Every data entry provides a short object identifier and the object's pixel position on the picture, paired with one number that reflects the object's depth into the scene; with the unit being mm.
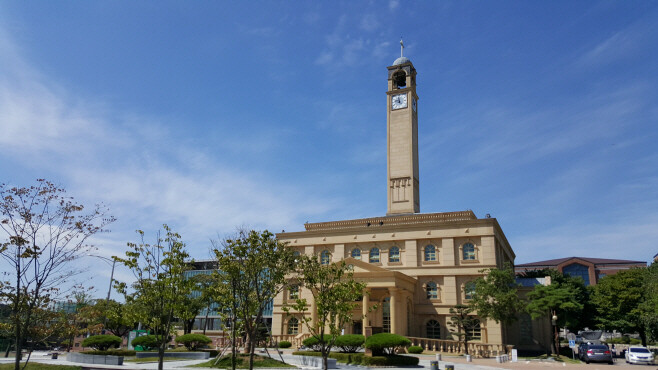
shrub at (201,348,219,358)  32188
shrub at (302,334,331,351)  31438
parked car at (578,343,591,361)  36631
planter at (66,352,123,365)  26078
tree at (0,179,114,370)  17031
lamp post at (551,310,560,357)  35375
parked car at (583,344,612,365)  34281
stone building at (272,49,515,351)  39000
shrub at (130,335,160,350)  35469
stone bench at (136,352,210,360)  30195
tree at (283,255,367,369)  18875
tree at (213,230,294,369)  20656
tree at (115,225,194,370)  16875
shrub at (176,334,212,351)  33906
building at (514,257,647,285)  95312
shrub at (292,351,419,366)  26516
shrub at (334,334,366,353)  30109
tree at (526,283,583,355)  36719
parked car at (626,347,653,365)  34156
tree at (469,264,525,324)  36344
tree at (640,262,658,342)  42344
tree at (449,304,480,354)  36938
